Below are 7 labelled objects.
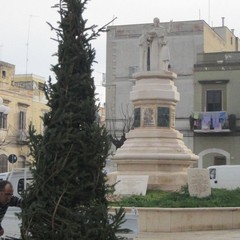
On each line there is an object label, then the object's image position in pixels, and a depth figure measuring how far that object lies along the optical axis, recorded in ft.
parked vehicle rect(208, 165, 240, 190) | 91.15
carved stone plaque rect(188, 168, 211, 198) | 56.34
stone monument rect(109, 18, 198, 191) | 65.92
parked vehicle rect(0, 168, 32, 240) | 25.86
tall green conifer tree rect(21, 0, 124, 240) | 20.38
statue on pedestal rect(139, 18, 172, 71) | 70.95
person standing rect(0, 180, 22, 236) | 20.90
